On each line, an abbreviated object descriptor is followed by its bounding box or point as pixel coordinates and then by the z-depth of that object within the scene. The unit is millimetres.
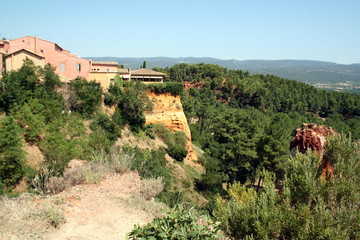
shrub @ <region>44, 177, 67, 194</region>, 10477
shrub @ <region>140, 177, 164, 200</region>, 10695
